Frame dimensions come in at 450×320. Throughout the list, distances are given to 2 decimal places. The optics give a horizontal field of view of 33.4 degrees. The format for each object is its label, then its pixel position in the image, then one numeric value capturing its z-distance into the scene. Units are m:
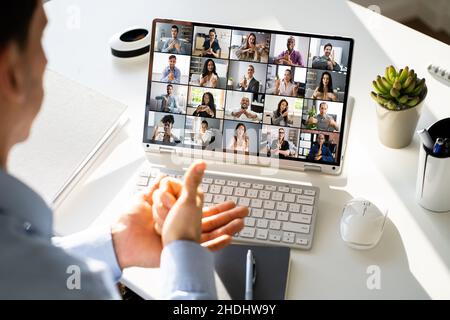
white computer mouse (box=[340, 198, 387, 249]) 1.30
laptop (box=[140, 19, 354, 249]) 1.41
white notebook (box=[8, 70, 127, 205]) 1.45
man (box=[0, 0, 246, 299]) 0.87
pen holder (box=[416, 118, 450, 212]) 1.33
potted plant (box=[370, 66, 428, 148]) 1.45
